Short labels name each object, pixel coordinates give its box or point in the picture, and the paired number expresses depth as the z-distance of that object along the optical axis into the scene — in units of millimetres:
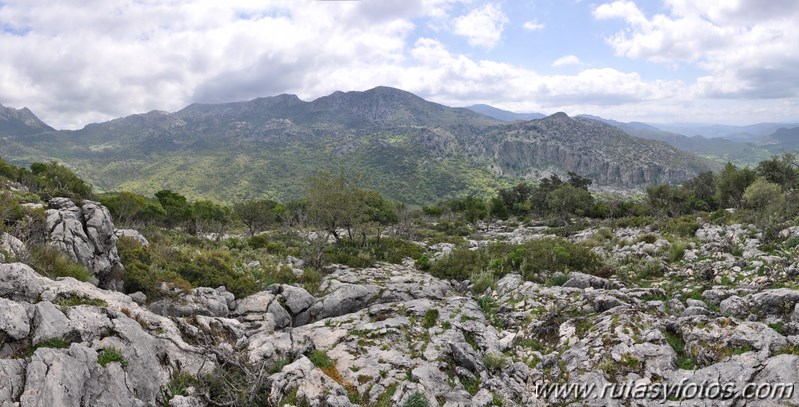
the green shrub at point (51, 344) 8227
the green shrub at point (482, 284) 21216
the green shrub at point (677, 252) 20266
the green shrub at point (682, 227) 26841
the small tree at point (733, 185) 49062
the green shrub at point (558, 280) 19388
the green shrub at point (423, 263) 28258
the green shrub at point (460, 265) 25250
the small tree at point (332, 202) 34188
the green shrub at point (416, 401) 9880
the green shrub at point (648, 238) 24859
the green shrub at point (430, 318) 15406
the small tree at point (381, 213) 57212
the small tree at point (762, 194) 34062
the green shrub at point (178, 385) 9547
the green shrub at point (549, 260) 22281
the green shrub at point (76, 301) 10391
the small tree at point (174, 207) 53512
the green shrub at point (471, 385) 11278
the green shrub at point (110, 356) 8953
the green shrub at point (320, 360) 12094
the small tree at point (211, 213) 50938
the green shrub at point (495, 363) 12133
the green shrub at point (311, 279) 20684
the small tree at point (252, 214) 48750
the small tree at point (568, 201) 57156
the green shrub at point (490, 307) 16341
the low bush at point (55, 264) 13020
